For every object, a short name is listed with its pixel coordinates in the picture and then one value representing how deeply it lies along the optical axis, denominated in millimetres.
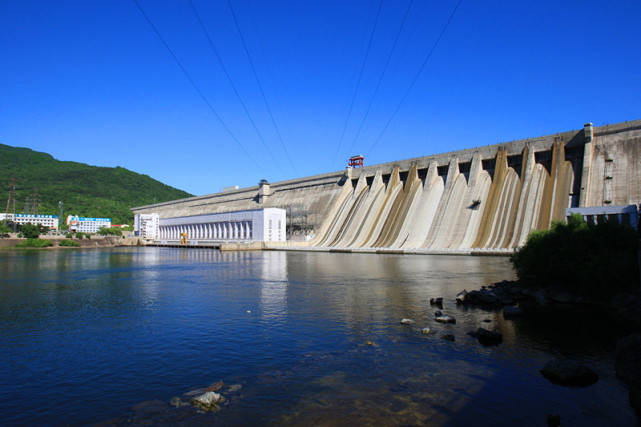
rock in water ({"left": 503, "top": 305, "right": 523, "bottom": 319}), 14684
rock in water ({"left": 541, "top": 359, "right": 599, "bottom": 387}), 8578
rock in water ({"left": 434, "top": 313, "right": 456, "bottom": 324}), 13645
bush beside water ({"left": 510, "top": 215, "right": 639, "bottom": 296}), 15234
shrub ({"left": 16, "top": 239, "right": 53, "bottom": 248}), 87125
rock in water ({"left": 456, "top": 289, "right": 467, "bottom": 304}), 17109
